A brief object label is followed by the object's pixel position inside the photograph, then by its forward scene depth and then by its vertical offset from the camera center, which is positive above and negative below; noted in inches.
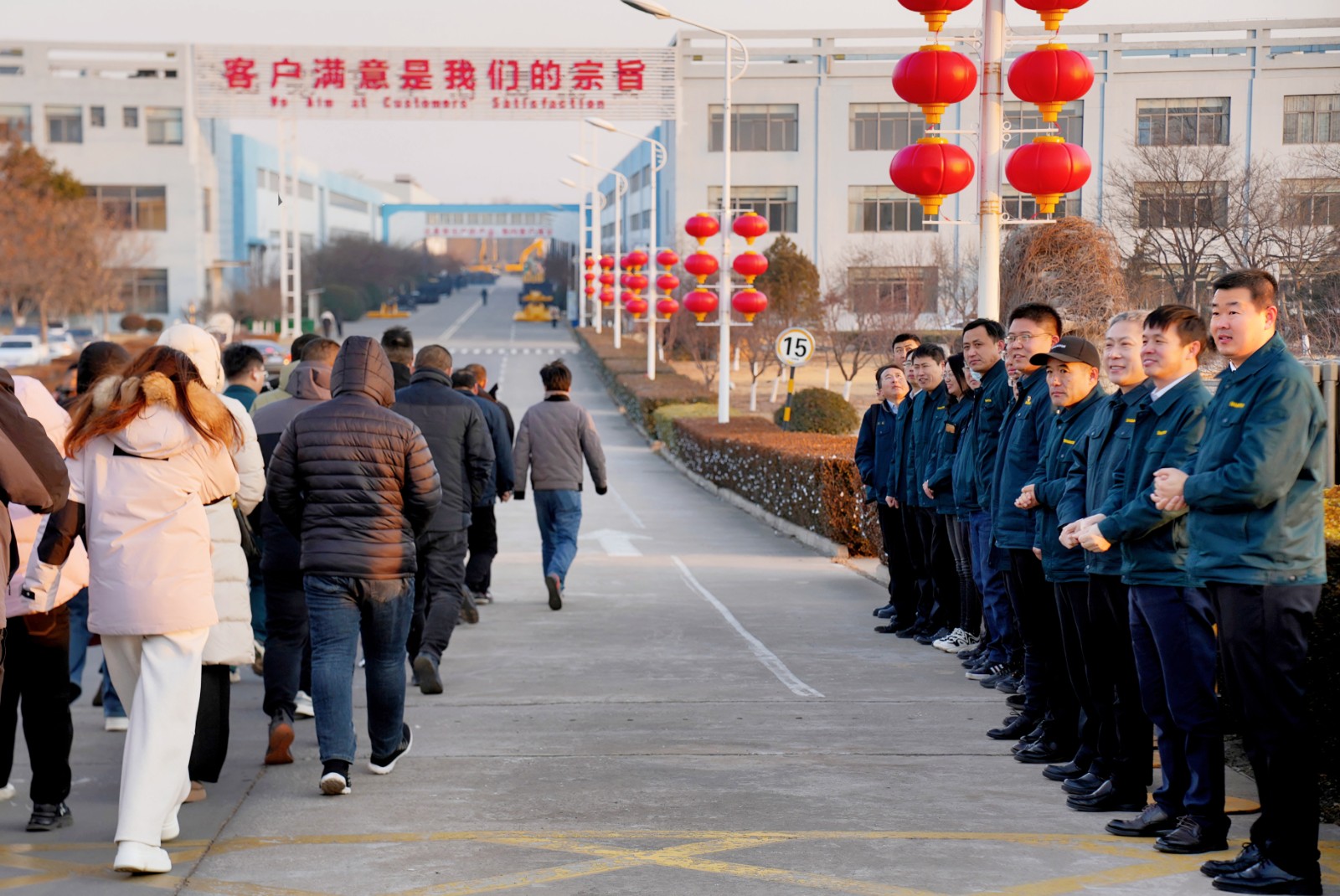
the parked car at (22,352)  1988.2 -47.2
